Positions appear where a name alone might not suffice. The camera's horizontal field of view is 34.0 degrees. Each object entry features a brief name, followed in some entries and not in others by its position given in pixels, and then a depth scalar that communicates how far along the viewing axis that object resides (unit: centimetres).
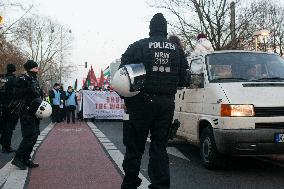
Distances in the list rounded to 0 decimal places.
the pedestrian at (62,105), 2213
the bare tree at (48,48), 8381
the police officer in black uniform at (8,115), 993
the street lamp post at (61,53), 8390
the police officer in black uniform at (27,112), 762
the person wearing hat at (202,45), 1078
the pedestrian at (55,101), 2167
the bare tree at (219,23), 2845
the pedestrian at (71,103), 2195
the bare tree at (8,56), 4894
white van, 687
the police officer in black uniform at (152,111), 504
